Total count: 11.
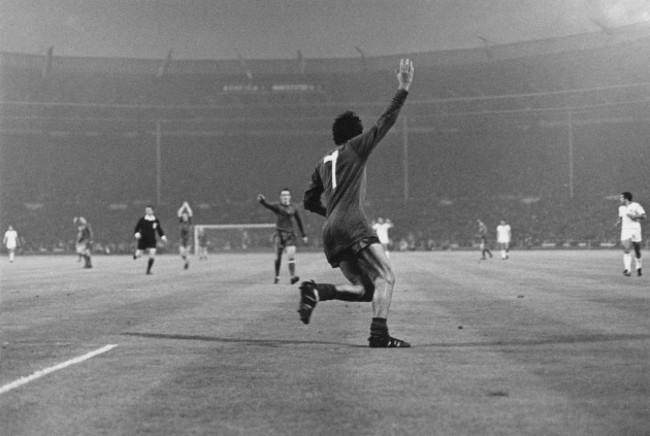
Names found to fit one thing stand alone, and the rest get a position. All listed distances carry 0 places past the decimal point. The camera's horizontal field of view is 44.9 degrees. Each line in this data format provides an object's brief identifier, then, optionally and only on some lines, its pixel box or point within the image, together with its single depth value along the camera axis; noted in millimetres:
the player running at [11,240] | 38875
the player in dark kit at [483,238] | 34094
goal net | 51694
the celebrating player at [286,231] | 18636
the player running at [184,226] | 28405
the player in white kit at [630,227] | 19734
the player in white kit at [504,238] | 34344
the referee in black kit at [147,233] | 24094
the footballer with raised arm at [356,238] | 7609
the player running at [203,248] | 39438
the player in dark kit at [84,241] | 29688
